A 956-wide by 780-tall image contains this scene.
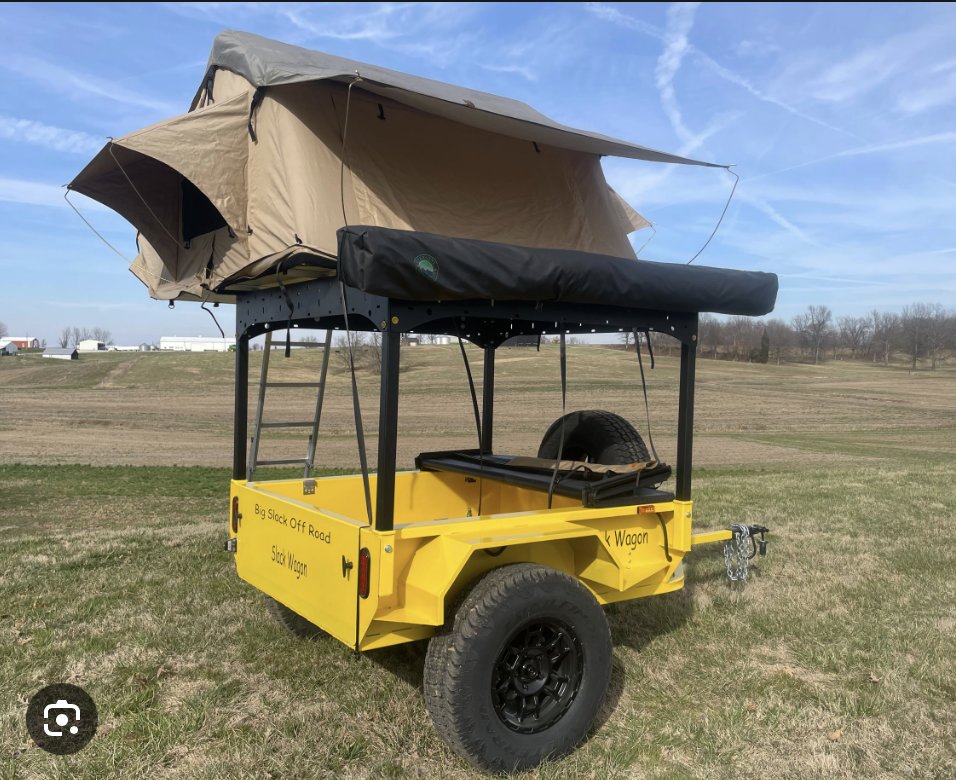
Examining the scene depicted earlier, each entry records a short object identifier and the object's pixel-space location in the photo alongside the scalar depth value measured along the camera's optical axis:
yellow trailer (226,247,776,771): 3.43
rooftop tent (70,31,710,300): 3.74
